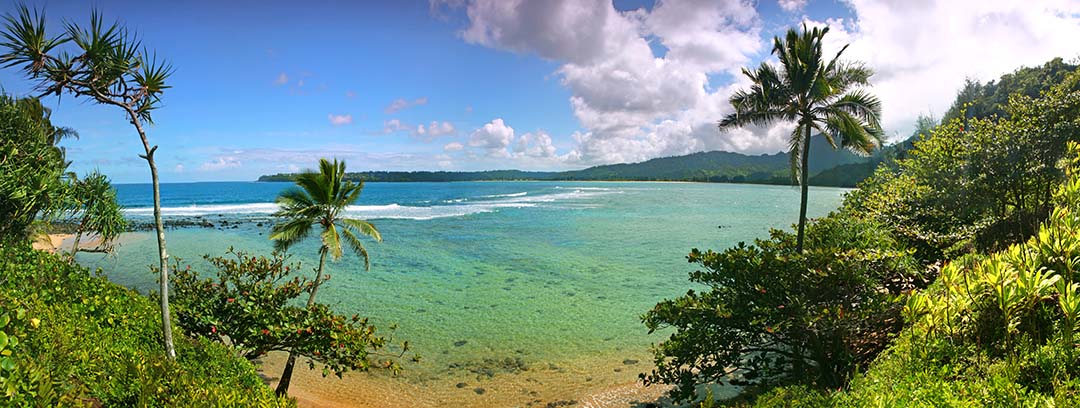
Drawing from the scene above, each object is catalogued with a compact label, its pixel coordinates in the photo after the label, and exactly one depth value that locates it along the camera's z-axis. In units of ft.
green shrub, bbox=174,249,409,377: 28.25
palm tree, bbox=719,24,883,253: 38.45
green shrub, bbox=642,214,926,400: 26.32
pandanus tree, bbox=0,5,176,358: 16.99
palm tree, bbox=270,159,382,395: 35.78
